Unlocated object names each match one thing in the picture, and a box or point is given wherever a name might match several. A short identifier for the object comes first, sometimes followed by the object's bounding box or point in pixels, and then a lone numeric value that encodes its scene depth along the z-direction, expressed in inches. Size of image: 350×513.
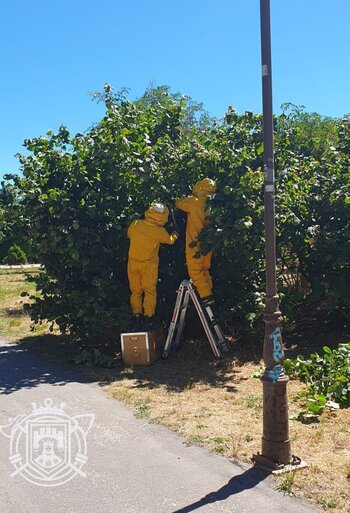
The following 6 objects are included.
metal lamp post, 154.1
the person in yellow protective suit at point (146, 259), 297.6
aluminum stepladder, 297.9
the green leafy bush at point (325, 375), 213.2
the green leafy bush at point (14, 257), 1475.1
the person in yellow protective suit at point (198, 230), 297.0
